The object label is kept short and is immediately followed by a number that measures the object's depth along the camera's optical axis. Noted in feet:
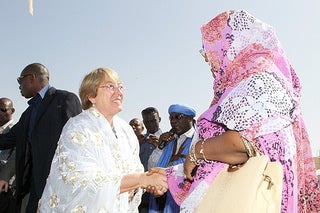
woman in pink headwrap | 6.16
